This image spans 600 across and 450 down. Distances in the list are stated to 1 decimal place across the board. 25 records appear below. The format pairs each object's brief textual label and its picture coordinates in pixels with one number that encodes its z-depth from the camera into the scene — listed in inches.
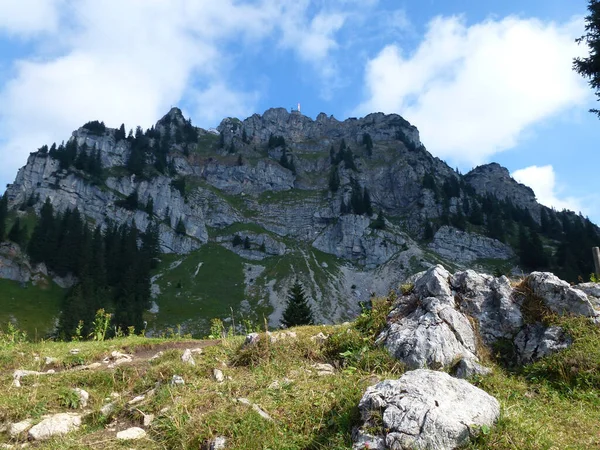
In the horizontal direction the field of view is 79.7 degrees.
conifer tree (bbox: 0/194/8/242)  3676.2
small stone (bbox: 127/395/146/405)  280.4
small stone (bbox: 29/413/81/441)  241.6
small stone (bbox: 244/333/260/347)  383.8
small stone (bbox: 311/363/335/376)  314.2
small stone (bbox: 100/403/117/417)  271.4
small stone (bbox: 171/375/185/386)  296.3
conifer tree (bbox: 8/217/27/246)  3727.9
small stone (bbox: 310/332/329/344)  395.9
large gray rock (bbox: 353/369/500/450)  178.5
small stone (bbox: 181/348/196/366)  355.4
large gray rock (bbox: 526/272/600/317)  324.5
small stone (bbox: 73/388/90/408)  299.1
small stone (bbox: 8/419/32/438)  243.9
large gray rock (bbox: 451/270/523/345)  351.3
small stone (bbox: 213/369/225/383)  314.1
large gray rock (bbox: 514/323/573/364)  307.6
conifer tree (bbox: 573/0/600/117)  961.5
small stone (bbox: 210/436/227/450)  205.8
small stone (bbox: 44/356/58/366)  424.8
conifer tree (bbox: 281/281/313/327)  1549.0
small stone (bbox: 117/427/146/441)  232.4
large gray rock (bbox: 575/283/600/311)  351.9
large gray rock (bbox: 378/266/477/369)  310.0
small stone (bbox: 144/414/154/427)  247.2
